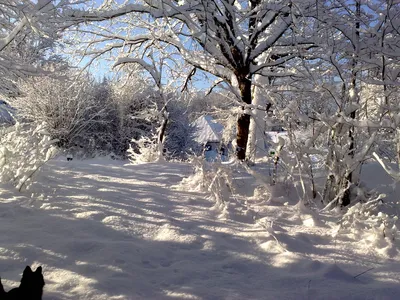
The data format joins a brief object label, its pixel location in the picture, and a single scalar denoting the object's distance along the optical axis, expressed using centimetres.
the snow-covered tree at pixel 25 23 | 276
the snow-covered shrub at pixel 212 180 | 412
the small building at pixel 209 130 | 2303
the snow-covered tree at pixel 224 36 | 525
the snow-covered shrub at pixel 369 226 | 318
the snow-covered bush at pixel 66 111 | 1119
